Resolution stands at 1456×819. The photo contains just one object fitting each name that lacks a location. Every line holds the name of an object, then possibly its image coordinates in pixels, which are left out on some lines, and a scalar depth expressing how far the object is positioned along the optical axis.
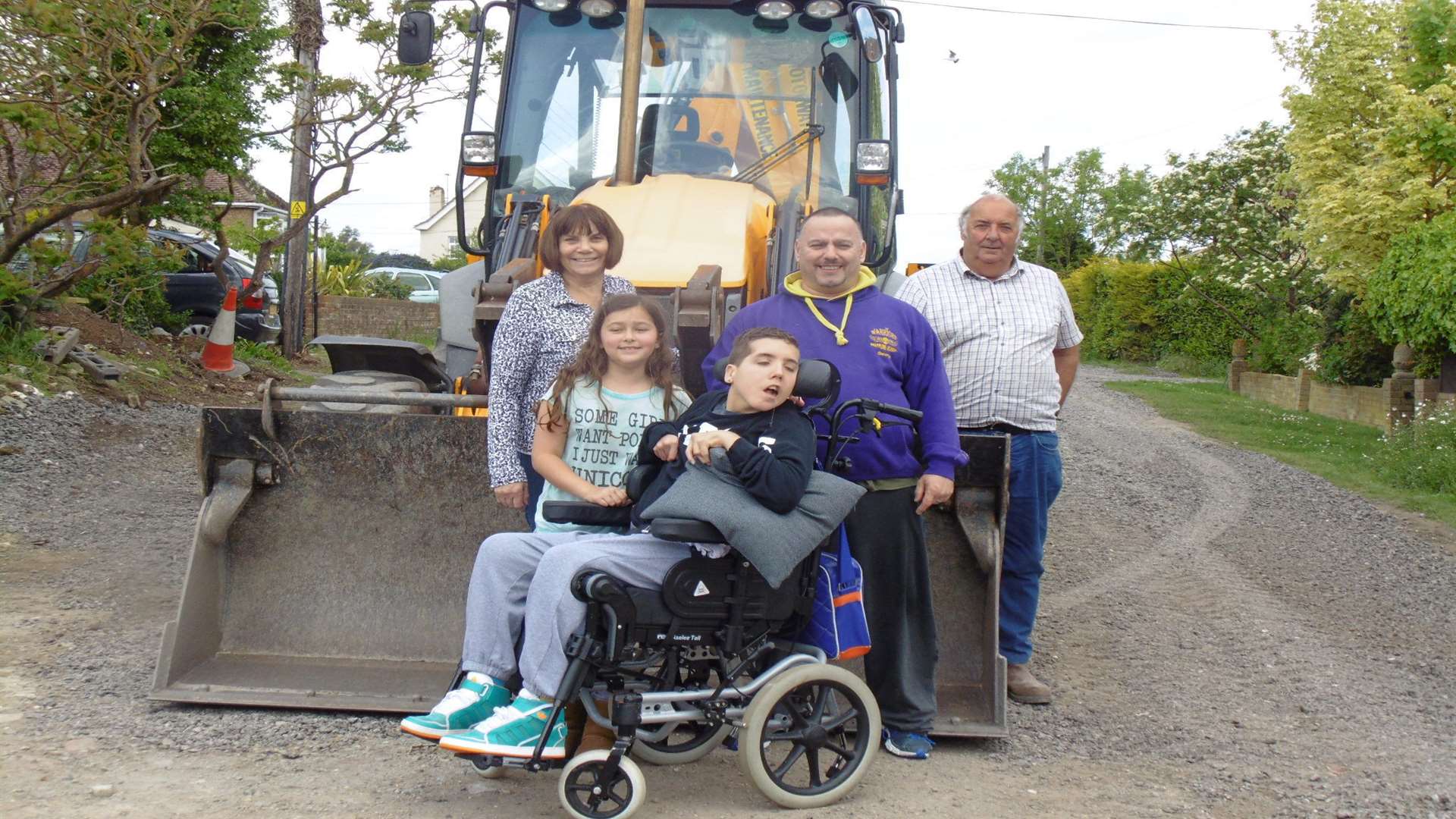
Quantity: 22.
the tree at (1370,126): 16.30
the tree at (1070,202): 59.19
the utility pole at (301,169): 18.95
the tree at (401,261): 53.38
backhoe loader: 5.57
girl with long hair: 4.72
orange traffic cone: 16.22
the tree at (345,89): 18.36
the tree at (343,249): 39.47
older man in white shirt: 5.86
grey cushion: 4.22
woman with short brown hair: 4.97
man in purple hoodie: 5.02
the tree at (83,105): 10.66
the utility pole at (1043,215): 57.66
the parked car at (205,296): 18.72
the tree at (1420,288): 14.66
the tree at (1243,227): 28.31
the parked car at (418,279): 37.69
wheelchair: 4.23
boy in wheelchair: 4.25
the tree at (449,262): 44.98
